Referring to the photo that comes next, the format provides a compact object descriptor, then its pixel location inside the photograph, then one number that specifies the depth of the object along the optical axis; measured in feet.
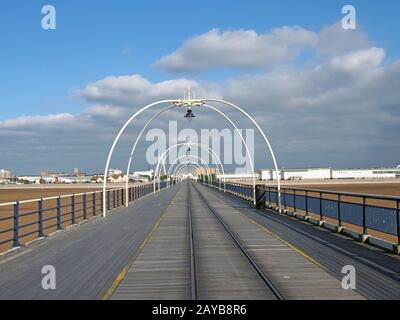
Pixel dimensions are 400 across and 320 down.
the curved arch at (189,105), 104.20
